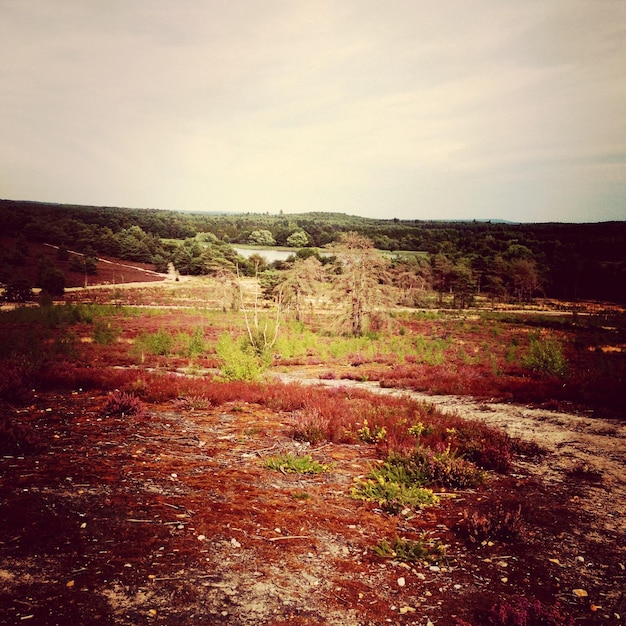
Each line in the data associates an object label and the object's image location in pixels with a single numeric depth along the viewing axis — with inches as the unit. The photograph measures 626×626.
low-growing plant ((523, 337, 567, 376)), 611.9
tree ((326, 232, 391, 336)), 1126.4
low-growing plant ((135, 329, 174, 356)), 865.5
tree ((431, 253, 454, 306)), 2655.0
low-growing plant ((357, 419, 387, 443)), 309.9
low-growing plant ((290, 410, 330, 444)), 309.0
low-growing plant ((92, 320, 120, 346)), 907.1
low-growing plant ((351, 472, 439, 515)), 205.3
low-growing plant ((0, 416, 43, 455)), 237.0
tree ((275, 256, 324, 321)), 1423.5
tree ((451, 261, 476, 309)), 2416.3
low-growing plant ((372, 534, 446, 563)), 157.8
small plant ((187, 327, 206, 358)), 855.1
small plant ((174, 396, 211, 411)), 384.5
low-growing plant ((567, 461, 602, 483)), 243.1
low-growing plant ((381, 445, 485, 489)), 233.5
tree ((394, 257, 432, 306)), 2508.4
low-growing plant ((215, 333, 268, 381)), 526.3
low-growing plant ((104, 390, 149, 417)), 337.4
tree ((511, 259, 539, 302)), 2952.8
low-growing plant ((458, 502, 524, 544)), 173.0
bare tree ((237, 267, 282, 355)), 719.6
